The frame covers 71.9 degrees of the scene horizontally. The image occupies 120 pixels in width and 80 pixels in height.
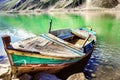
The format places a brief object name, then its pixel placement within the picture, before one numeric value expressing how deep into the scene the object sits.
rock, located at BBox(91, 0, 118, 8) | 60.71
